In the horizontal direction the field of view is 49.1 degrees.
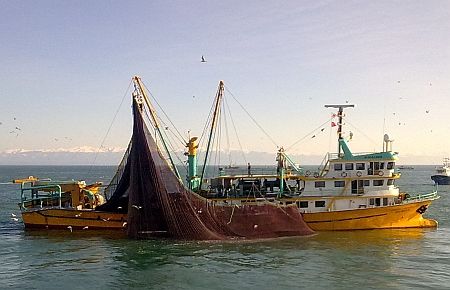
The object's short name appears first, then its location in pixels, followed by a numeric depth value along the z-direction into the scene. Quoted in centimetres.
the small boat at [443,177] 10656
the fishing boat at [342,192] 3591
